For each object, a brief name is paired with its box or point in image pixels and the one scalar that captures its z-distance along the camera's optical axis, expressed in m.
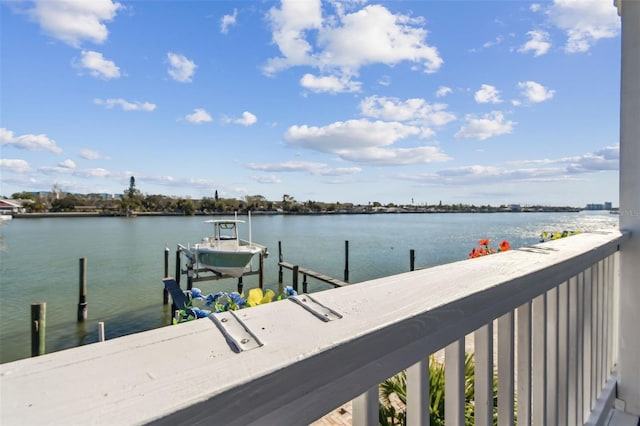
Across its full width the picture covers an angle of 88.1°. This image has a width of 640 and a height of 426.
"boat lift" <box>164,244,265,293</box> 12.14
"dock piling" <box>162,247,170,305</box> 11.72
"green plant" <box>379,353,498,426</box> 1.75
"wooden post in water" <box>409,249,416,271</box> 12.45
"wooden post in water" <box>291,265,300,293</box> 9.62
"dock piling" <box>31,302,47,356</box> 6.30
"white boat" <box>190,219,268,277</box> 12.16
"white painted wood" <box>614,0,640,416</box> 1.71
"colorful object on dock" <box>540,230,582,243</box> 4.52
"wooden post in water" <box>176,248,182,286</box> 12.54
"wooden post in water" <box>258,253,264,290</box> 12.31
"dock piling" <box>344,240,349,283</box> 14.83
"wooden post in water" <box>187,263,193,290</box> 11.72
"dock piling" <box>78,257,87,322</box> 10.10
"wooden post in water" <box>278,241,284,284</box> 14.52
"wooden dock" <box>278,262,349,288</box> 8.60
